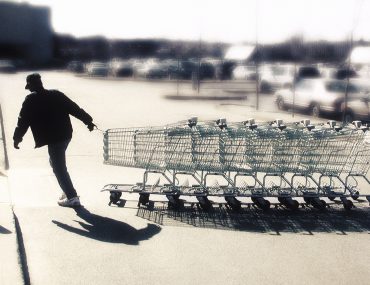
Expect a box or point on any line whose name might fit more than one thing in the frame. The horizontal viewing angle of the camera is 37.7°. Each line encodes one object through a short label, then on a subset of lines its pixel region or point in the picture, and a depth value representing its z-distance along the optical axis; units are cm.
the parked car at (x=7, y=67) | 5588
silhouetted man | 693
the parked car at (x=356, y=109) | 1641
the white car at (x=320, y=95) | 1827
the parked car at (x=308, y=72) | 3141
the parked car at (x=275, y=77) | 3144
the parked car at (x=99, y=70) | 4994
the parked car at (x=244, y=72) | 4292
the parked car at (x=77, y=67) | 5688
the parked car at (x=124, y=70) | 4900
